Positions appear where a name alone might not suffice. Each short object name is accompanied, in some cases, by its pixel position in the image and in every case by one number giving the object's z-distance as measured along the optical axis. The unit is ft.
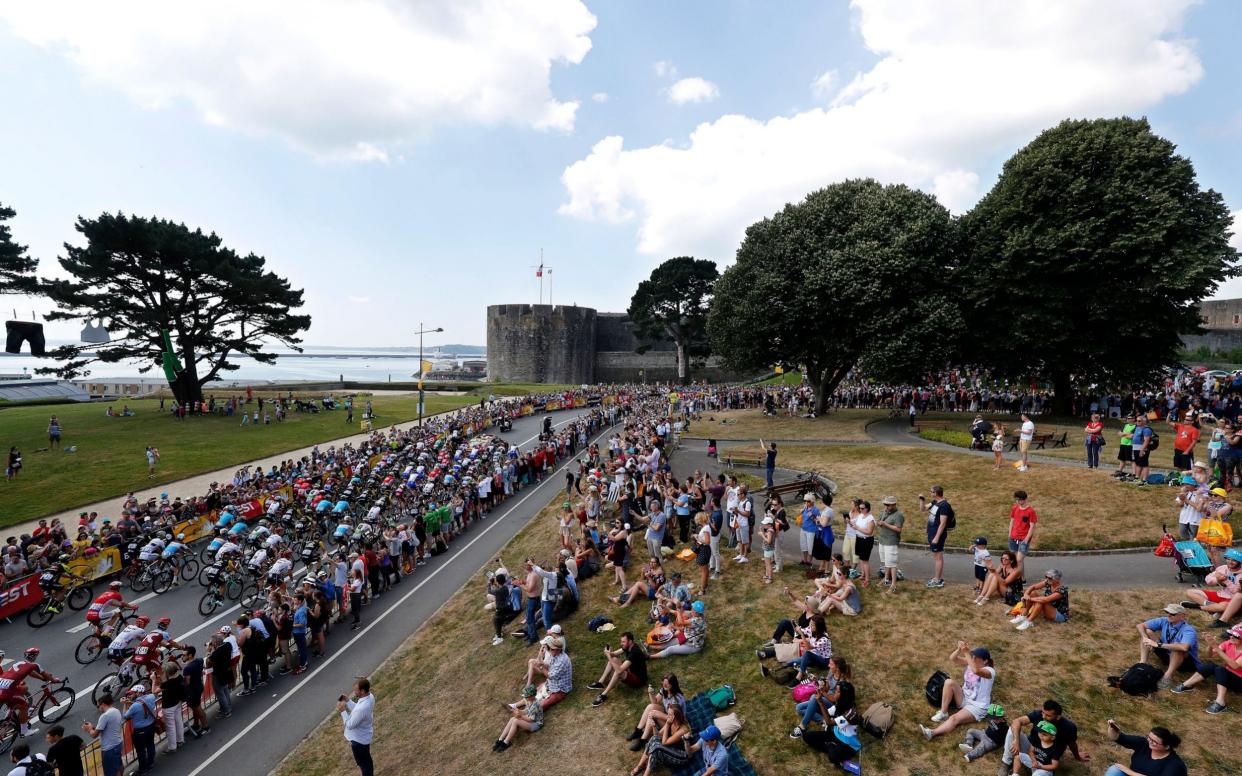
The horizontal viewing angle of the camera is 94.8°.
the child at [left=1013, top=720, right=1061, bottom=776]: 19.20
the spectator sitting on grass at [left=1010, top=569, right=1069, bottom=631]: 28.50
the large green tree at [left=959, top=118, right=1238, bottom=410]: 75.00
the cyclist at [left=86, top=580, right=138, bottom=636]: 37.58
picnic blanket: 21.99
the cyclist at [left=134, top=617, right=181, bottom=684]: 31.86
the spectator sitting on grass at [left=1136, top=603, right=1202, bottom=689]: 22.86
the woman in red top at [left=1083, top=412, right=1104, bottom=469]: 51.80
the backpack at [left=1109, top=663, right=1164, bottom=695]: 22.85
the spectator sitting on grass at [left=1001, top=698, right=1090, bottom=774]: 19.44
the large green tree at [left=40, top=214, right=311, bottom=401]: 120.47
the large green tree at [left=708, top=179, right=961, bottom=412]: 88.43
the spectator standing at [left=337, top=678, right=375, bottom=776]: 25.91
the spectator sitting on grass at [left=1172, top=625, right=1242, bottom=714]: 21.33
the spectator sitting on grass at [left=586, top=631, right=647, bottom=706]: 28.50
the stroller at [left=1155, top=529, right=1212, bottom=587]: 30.68
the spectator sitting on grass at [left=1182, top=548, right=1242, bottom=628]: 25.25
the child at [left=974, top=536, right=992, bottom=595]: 31.99
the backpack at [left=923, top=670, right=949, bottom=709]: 24.20
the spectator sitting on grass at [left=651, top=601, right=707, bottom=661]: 31.07
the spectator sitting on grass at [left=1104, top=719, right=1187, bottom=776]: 17.28
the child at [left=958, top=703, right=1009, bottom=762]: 21.42
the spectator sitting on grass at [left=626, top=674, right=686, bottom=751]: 23.95
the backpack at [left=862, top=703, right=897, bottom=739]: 23.04
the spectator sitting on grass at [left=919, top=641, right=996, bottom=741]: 22.70
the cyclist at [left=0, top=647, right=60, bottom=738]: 29.55
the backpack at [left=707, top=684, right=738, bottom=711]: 26.11
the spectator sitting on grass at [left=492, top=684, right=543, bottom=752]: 27.22
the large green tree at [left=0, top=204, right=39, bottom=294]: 95.04
